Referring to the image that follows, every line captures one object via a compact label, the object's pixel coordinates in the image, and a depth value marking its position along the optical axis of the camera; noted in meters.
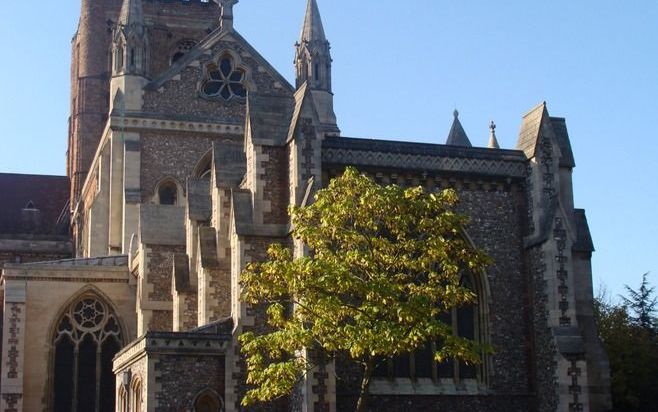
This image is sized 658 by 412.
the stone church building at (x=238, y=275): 28.62
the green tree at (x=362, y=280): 23.27
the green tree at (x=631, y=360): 35.89
